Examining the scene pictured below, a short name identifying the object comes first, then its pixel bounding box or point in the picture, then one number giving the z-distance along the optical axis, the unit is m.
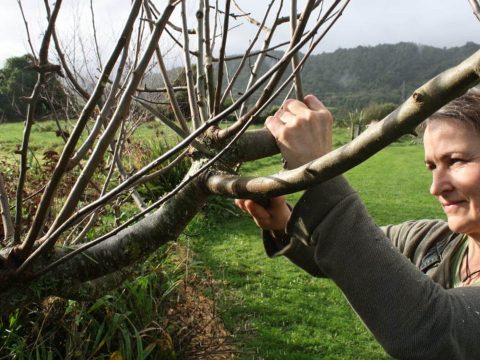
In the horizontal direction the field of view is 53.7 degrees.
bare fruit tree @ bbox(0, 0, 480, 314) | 0.86
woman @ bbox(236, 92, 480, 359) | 1.10
